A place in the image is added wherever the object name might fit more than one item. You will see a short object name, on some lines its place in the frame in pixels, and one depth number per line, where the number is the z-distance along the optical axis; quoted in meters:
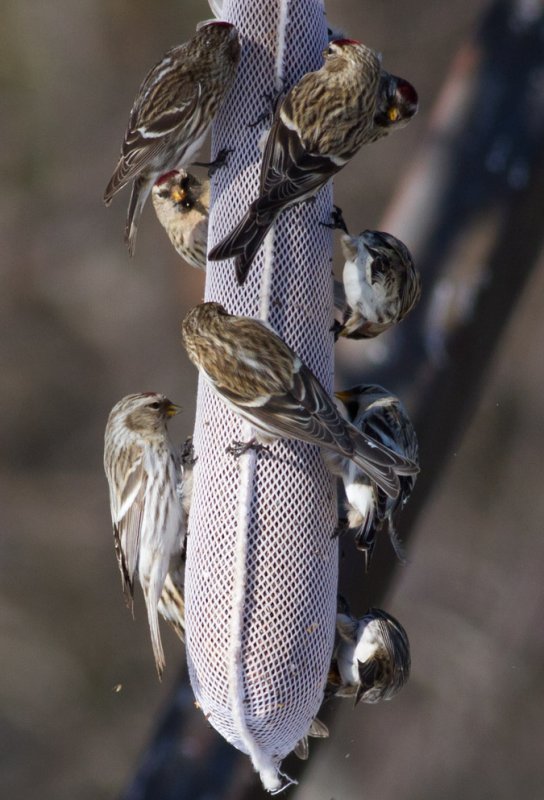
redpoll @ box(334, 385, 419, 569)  5.33
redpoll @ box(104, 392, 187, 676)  5.64
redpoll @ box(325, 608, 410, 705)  5.71
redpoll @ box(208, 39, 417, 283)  4.78
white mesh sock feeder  5.09
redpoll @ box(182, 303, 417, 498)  4.82
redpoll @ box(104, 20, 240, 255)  5.11
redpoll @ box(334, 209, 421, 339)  5.74
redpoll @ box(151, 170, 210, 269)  6.27
